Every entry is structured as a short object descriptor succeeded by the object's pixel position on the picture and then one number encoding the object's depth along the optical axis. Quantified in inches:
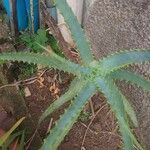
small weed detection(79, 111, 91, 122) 43.0
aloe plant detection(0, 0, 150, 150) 24.3
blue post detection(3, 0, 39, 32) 46.3
